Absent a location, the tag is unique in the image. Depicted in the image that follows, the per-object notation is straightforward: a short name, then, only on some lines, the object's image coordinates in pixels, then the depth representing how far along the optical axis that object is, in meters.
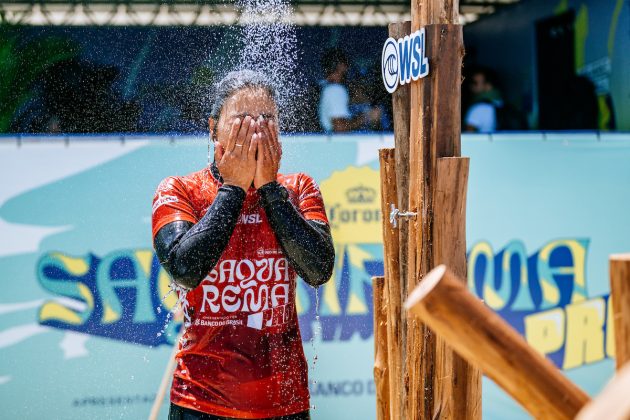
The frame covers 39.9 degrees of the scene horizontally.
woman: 2.71
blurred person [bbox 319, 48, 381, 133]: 6.99
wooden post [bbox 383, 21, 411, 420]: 3.16
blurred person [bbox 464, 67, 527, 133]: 8.13
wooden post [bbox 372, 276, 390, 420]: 3.56
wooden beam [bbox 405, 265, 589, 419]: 1.50
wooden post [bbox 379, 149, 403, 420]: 3.24
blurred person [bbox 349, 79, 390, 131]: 7.08
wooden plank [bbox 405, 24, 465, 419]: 2.85
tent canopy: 9.52
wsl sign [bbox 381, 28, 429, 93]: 2.90
